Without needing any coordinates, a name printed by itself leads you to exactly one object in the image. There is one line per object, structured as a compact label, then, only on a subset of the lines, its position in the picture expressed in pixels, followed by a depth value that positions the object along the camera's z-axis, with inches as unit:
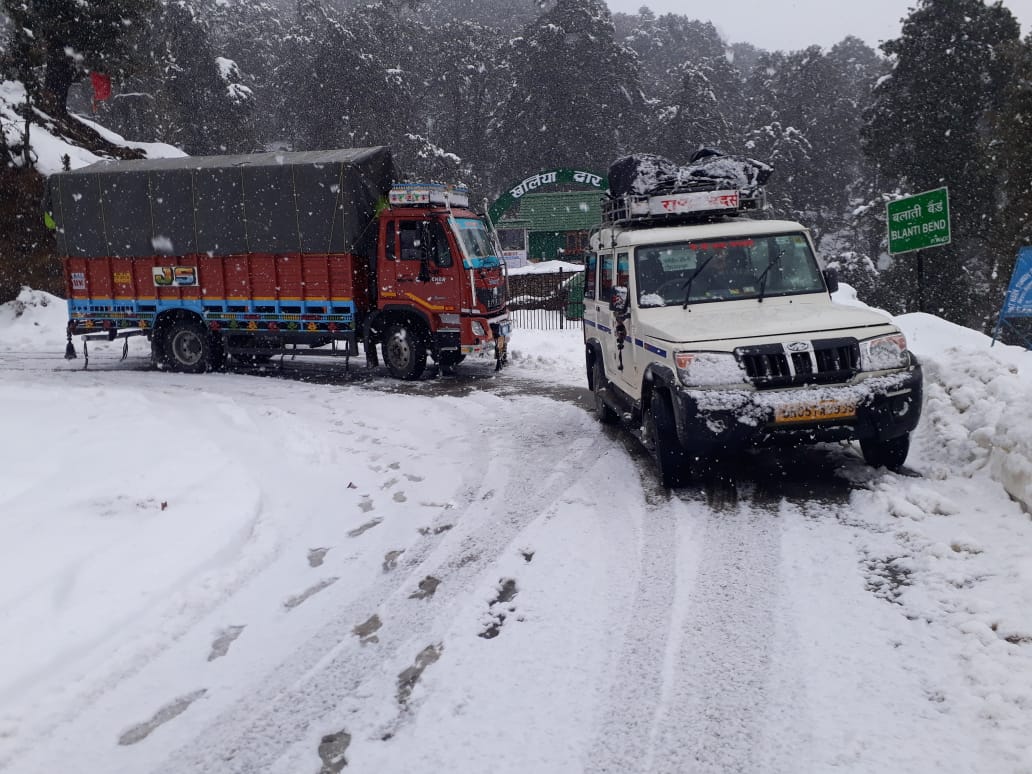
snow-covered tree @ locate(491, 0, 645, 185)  1905.8
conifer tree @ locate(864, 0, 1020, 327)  1206.9
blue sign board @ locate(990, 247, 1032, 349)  388.2
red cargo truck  526.0
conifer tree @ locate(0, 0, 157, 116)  959.6
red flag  1091.3
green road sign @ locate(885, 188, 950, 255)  423.5
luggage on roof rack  324.8
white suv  235.0
